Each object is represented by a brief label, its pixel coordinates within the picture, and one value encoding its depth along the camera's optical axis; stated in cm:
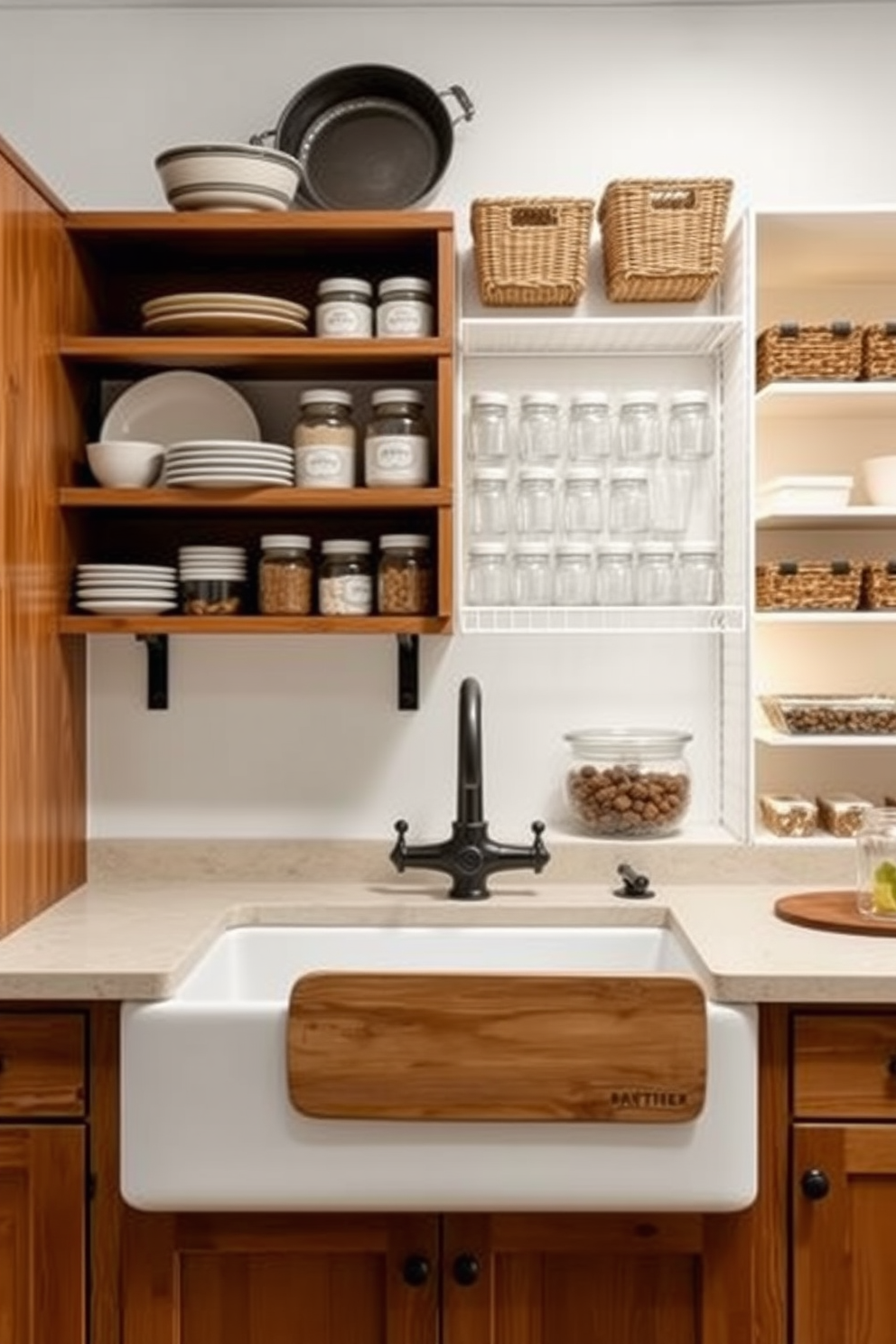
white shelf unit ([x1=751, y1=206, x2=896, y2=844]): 237
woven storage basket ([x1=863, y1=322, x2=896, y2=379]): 217
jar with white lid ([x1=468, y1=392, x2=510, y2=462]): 226
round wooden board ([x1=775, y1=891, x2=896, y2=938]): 190
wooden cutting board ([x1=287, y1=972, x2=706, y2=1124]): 162
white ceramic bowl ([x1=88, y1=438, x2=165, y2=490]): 213
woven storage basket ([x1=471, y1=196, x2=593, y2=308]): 216
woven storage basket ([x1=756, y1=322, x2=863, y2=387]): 217
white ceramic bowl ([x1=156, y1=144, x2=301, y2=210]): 208
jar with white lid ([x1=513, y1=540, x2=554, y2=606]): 219
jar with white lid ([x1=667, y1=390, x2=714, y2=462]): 221
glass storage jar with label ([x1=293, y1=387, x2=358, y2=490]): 213
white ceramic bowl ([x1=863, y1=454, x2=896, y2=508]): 219
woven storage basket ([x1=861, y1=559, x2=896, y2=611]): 217
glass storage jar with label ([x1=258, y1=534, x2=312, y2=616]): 214
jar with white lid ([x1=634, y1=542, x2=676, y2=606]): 220
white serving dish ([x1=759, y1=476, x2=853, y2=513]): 217
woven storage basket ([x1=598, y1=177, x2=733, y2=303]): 216
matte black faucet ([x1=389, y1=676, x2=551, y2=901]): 213
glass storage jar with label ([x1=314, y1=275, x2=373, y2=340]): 215
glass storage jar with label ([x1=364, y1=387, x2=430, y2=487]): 212
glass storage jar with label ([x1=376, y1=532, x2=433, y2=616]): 214
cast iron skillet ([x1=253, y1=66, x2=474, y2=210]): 231
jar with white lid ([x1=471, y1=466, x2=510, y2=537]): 222
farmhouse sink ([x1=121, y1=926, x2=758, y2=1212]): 163
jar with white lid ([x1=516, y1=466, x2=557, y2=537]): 221
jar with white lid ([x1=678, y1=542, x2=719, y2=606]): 220
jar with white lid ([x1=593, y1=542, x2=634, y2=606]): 220
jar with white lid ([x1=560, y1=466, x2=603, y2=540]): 221
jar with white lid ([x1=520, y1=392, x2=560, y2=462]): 224
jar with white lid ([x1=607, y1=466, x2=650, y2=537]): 220
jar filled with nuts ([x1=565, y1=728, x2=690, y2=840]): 226
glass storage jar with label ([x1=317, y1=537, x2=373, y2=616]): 214
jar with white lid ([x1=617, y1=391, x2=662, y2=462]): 223
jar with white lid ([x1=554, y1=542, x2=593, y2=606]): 220
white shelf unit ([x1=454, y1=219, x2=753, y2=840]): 220
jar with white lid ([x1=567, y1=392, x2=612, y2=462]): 223
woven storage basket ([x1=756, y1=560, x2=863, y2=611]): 219
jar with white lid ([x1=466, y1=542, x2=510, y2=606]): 220
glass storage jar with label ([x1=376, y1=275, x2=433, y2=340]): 214
